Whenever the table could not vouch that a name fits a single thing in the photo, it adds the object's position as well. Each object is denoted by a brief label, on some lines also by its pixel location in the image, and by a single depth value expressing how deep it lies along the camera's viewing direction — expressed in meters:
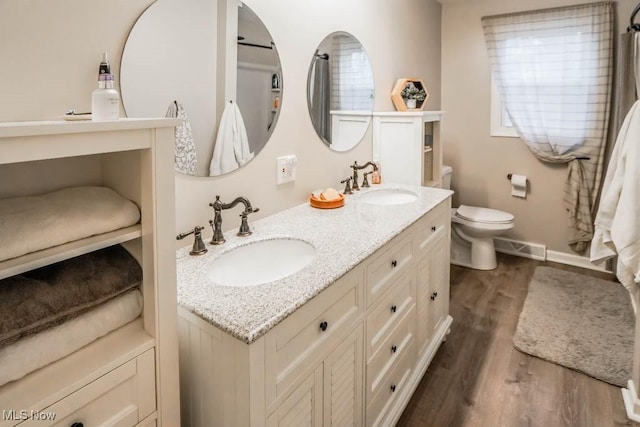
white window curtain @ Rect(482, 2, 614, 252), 3.01
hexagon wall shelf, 2.76
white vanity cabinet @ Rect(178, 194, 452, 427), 0.94
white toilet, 3.18
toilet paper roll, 3.44
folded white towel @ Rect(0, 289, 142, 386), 0.74
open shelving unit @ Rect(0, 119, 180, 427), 0.71
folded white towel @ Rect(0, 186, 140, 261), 0.74
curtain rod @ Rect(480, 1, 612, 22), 2.96
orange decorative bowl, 1.89
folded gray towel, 0.74
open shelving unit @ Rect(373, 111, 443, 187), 2.52
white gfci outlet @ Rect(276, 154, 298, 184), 1.80
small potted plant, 2.79
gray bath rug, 2.08
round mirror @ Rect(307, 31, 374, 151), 2.02
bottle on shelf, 0.86
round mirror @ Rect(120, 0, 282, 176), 1.20
